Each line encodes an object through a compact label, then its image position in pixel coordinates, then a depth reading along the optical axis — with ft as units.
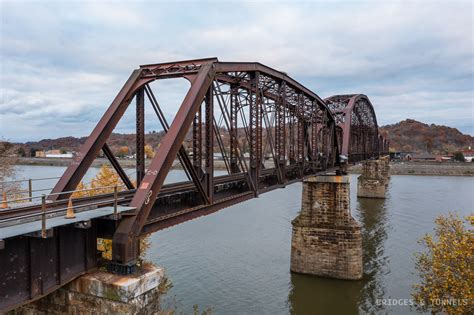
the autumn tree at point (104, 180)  78.10
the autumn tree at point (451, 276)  44.37
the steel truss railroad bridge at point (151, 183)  23.27
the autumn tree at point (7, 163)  75.66
